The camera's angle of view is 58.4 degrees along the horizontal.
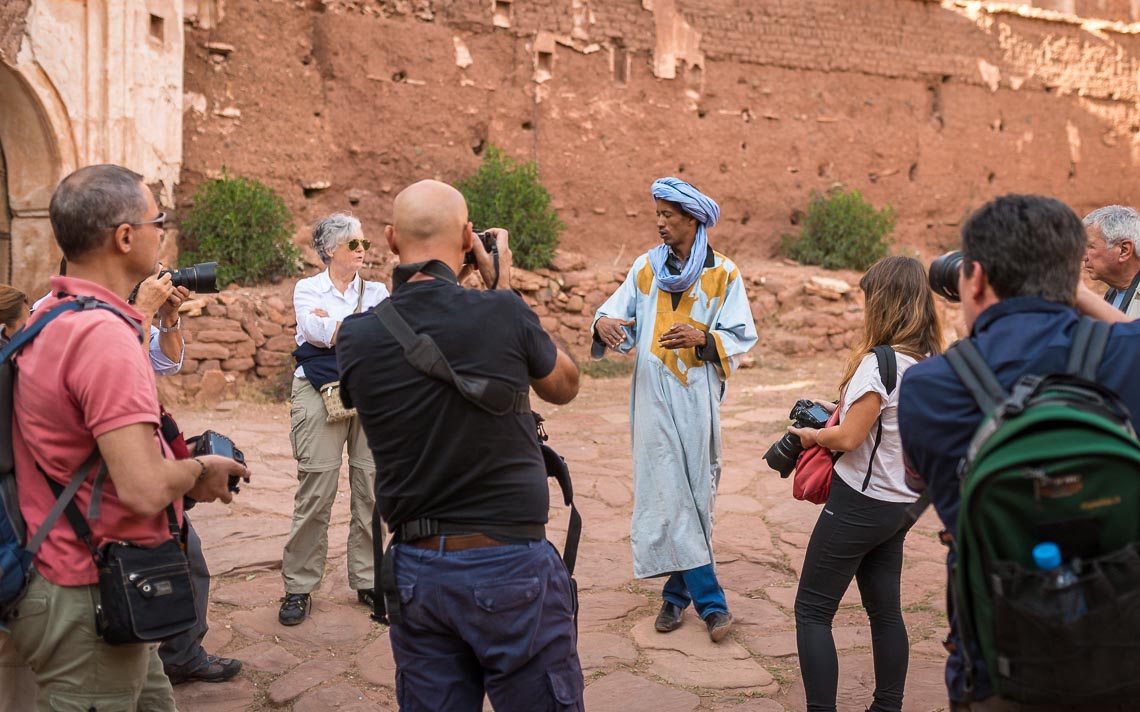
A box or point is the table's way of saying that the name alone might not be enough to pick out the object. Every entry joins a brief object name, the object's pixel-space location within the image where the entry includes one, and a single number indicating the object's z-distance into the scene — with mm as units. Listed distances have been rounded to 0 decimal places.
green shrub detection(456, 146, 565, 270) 11547
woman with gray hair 4543
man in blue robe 4473
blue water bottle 1796
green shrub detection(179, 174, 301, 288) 10305
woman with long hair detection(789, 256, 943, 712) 3309
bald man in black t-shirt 2348
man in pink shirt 2252
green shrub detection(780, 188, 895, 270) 13844
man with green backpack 1790
